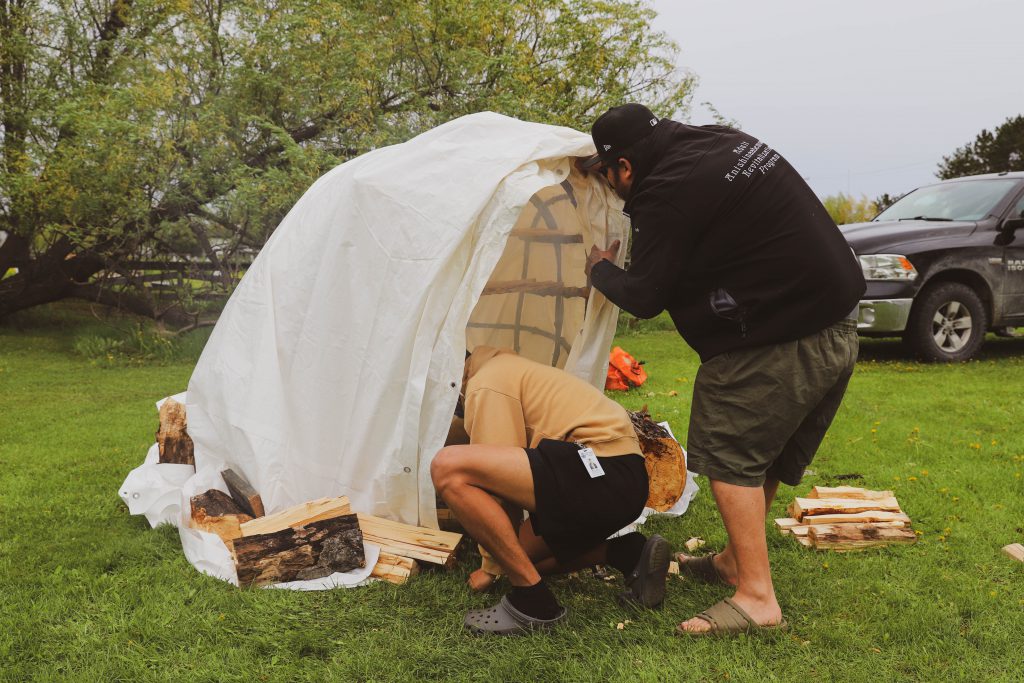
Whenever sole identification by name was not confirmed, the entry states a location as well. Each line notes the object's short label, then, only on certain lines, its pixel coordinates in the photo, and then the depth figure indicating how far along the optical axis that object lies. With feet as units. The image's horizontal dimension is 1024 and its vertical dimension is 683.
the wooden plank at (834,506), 13.08
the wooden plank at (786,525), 13.10
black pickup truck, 25.79
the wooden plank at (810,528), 12.67
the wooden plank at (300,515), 11.40
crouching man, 9.64
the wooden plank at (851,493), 13.69
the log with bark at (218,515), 12.07
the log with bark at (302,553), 11.05
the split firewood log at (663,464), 13.73
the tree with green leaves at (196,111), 30.68
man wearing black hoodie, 9.57
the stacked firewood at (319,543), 11.09
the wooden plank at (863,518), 12.80
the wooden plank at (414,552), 11.44
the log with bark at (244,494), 12.46
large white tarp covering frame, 11.34
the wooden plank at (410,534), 11.59
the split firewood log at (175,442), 14.84
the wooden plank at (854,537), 12.52
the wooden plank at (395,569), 11.28
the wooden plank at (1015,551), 11.80
